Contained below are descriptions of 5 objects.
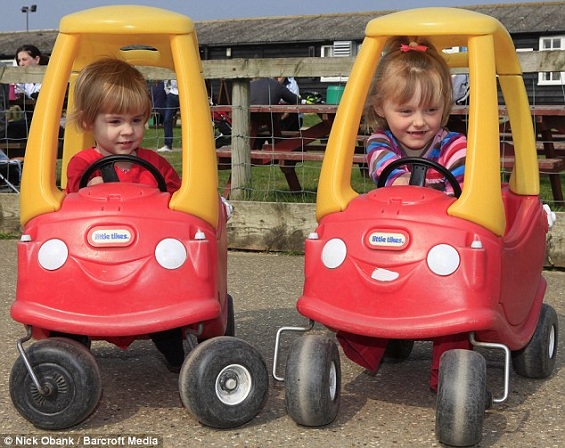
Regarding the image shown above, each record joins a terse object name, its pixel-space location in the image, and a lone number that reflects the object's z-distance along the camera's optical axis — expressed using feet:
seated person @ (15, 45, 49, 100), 31.96
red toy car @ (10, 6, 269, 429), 9.38
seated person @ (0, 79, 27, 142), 26.91
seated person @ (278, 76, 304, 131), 30.90
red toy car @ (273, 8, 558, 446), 9.37
